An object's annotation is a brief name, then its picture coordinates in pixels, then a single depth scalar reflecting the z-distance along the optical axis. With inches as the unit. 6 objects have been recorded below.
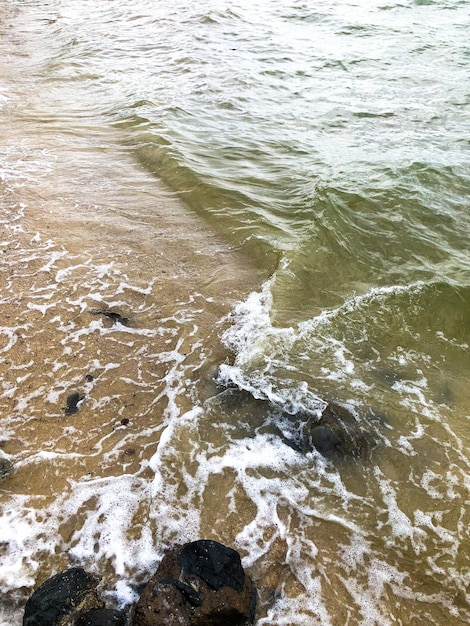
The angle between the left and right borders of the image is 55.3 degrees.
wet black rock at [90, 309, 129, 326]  232.1
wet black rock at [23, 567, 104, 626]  118.6
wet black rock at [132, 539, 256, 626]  118.0
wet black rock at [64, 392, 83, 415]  186.1
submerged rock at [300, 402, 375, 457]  178.9
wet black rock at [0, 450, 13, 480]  161.5
